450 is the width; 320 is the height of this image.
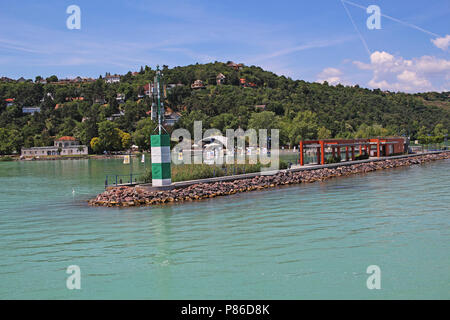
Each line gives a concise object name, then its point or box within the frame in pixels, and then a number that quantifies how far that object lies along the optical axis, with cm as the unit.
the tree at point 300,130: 12312
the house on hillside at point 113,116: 16669
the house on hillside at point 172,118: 15038
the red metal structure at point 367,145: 4629
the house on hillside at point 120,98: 19258
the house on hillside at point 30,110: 19000
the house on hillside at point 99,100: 19712
